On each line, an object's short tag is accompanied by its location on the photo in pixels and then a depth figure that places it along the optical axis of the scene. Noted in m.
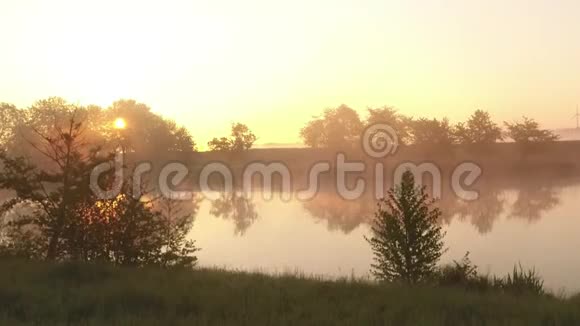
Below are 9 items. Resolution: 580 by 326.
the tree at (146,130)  74.62
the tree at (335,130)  91.94
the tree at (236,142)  81.00
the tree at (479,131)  74.44
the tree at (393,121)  83.81
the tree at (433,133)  74.81
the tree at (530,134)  74.50
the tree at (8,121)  66.88
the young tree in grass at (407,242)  12.18
